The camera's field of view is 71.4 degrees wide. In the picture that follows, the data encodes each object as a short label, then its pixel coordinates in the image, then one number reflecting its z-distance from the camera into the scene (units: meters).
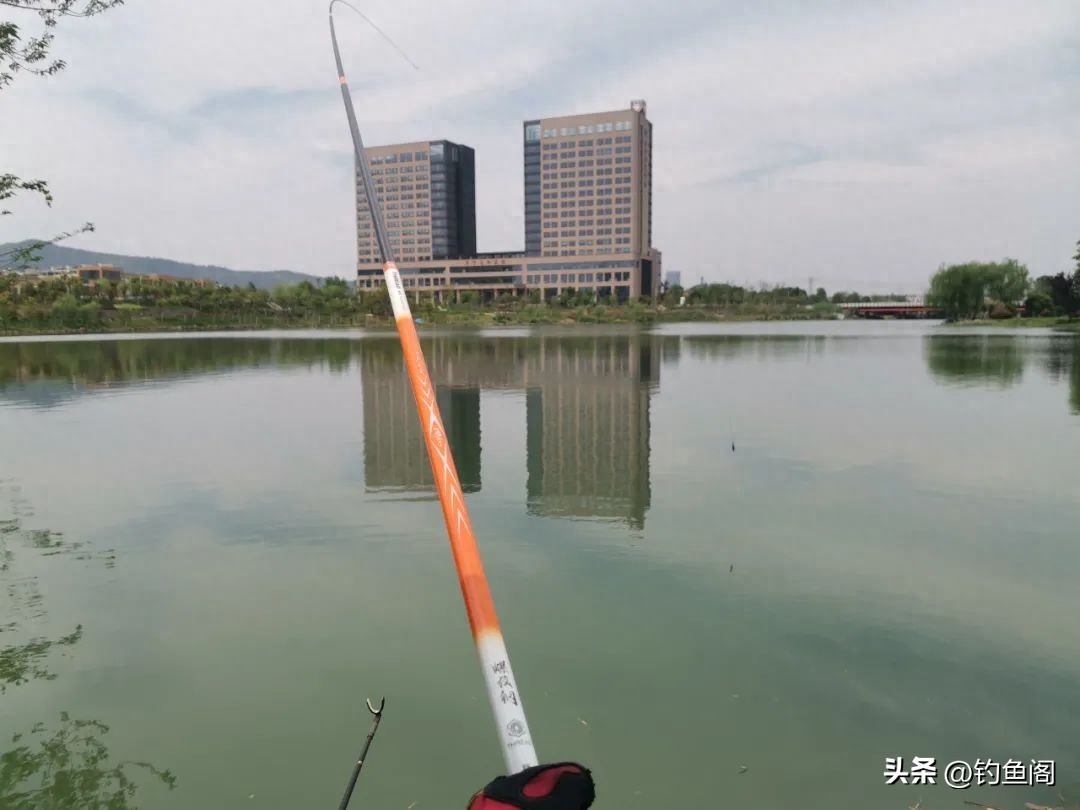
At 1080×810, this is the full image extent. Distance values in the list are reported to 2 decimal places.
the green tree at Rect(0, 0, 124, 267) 7.11
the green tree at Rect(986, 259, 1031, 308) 96.44
